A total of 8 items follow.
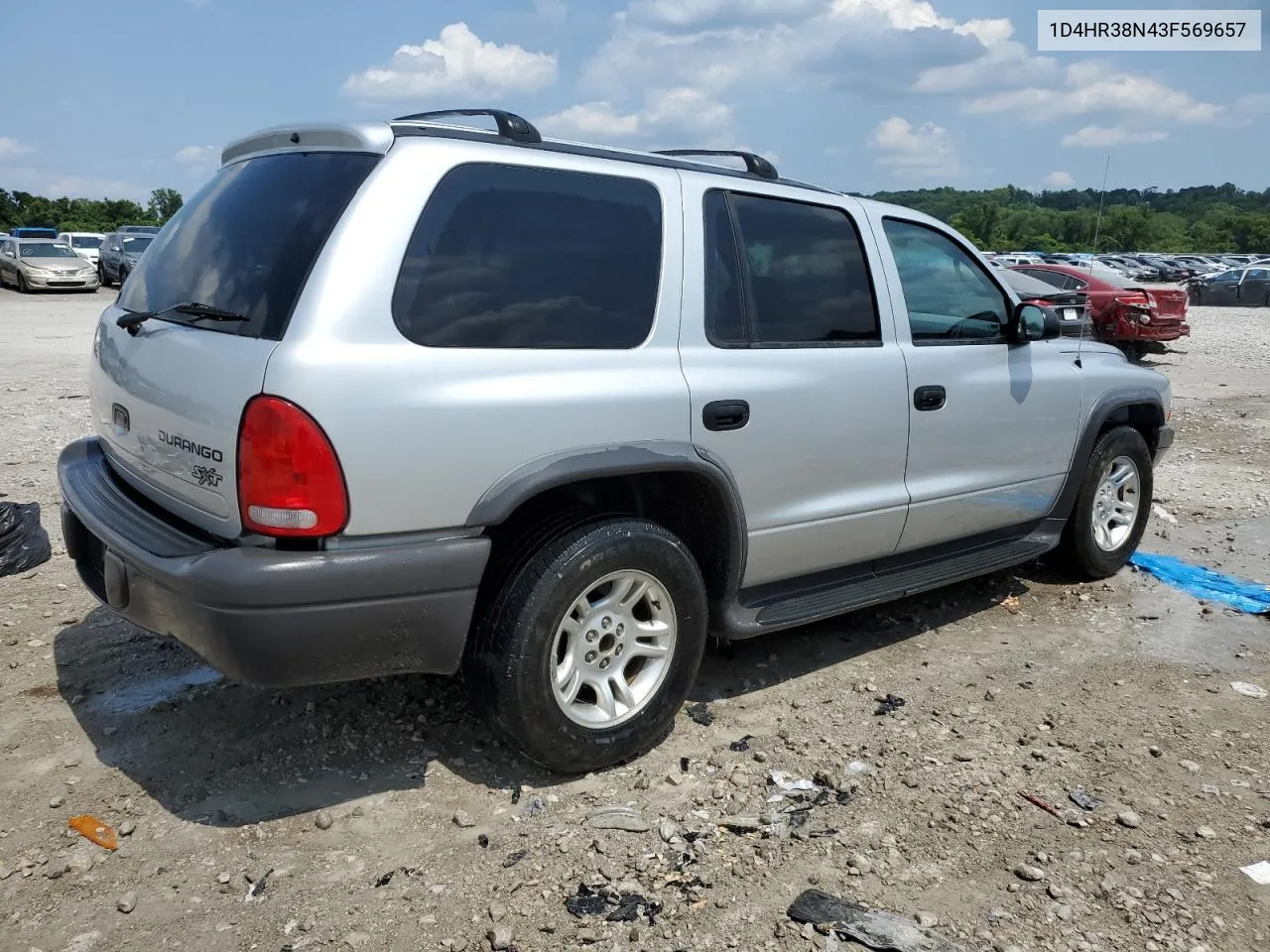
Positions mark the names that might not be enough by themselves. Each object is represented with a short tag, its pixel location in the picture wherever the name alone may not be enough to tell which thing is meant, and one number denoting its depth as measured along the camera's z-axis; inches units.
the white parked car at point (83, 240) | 1375.5
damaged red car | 666.2
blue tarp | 207.6
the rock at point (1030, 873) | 113.2
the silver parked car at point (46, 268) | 1051.3
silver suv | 107.6
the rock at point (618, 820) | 121.3
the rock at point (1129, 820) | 124.0
